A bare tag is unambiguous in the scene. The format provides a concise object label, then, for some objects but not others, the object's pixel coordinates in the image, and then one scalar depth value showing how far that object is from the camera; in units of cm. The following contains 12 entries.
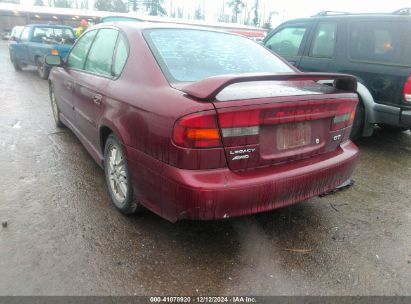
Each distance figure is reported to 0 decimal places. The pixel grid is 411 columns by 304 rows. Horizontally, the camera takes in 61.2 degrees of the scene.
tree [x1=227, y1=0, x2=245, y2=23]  7794
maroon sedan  209
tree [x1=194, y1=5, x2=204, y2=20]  8625
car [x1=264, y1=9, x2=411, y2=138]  436
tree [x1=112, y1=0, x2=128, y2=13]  7336
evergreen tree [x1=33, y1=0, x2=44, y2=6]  8100
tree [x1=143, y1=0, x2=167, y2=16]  7150
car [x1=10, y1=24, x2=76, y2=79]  1066
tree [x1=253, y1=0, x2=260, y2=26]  7438
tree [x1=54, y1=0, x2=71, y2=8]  7747
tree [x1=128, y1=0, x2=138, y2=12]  7262
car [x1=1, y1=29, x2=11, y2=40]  3138
